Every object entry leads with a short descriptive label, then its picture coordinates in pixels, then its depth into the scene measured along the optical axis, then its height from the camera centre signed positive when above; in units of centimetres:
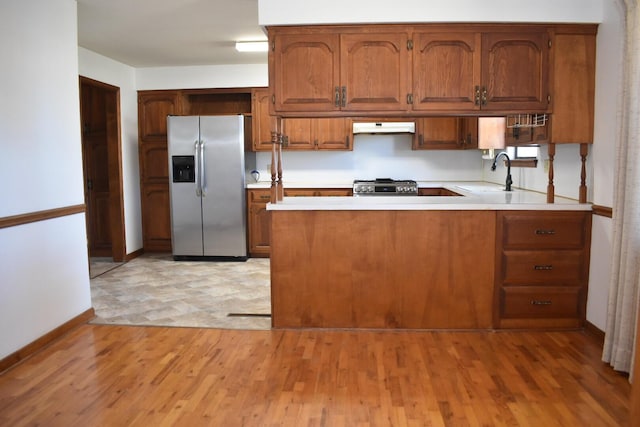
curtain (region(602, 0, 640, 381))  266 -31
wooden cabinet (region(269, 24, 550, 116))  340 +61
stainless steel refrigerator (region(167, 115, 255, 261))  577 -25
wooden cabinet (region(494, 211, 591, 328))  343 -70
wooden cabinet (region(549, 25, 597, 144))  339 +51
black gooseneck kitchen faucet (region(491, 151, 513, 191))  469 -16
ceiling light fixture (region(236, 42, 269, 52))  501 +113
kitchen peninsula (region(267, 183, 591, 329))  344 -67
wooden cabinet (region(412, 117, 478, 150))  591 +32
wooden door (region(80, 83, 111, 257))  602 -2
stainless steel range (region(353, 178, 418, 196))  578 -28
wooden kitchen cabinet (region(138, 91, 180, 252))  623 -3
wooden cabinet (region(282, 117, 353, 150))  603 +33
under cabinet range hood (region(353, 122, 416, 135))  586 +40
